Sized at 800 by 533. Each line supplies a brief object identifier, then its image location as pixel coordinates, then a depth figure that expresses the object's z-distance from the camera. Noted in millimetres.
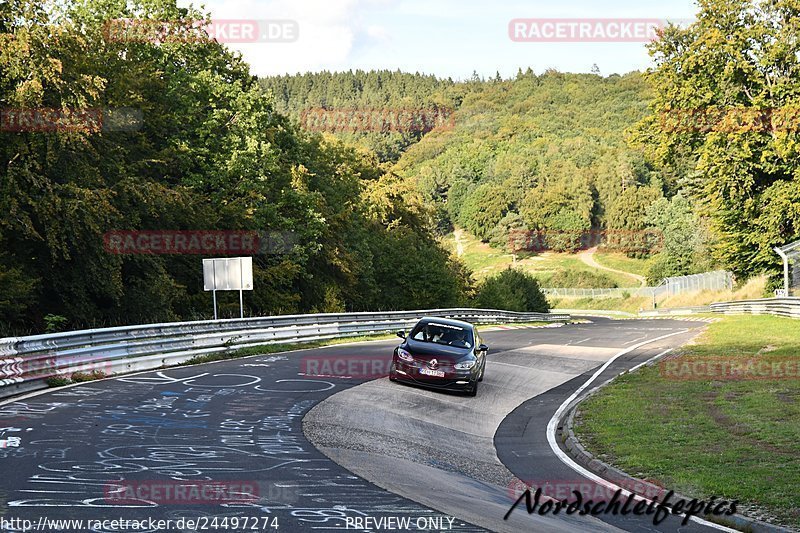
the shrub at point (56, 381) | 17453
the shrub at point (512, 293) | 76812
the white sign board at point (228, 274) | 29406
